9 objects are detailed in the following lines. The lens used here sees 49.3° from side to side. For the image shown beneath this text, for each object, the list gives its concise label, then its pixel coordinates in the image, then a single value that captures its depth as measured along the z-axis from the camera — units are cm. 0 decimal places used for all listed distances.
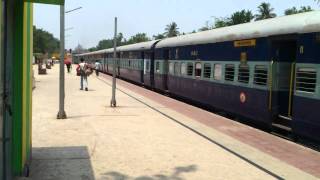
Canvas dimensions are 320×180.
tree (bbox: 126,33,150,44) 9466
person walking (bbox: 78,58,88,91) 1836
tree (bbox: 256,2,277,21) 5918
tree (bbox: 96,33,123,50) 12224
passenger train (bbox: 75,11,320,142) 719
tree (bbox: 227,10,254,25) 5139
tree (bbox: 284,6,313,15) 5013
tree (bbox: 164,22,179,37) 8181
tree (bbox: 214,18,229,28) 4965
